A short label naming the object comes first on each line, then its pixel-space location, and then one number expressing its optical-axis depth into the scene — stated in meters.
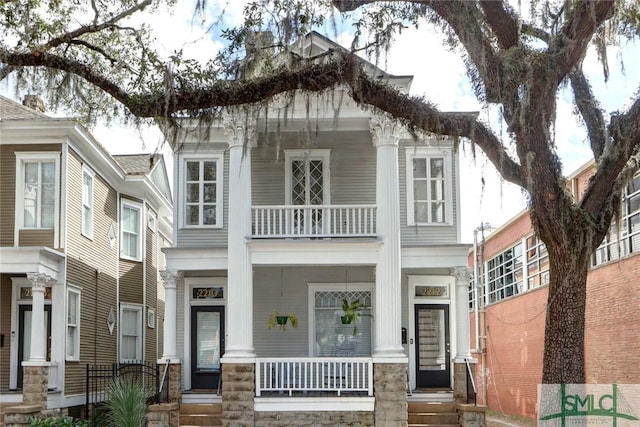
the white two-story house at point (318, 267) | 17.36
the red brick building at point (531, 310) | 15.43
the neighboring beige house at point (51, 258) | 16.14
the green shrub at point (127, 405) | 15.45
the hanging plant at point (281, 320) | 17.98
